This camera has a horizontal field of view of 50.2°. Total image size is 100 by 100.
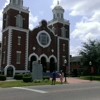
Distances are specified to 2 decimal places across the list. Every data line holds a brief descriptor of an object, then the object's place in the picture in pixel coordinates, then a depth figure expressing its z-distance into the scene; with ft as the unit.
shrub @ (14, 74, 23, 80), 68.75
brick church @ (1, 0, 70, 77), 80.76
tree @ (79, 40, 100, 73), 84.36
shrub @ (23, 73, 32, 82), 52.19
